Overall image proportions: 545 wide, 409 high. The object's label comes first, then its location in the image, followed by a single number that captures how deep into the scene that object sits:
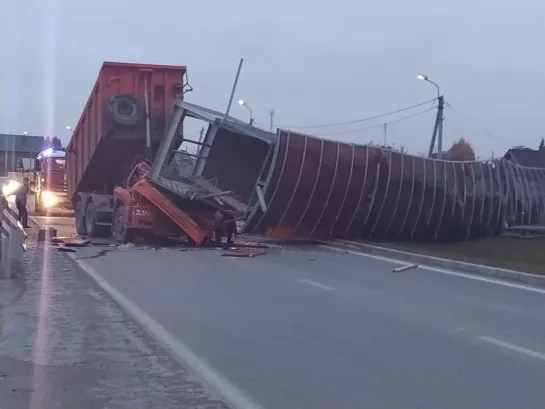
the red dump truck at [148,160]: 22.33
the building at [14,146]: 58.84
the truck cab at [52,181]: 33.03
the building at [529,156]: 51.97
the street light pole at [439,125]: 41.75
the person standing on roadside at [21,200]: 25.58
